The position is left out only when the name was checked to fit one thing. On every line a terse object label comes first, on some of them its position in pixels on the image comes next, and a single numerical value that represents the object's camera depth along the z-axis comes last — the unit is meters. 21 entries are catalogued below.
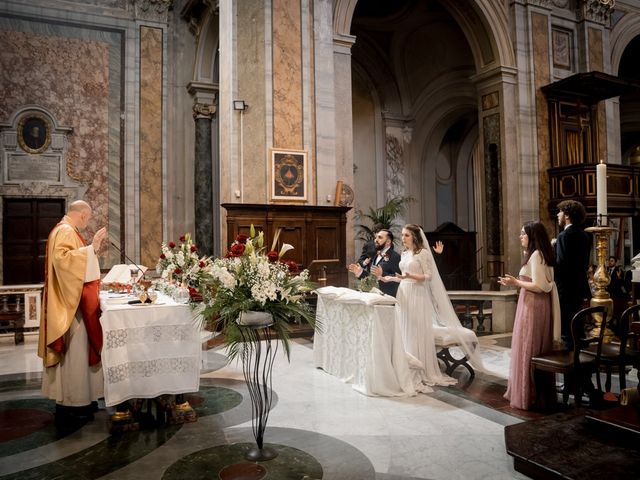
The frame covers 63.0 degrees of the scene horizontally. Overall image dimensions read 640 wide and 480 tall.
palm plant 12.23
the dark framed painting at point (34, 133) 11.63
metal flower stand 3.49
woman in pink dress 4.56
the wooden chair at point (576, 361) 4.09
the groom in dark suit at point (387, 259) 6.51
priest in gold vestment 4.38
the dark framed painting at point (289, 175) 9.16
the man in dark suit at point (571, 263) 5.54
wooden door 11.56
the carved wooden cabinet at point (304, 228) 8.84
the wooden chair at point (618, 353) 3.63
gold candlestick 5.46
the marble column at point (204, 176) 13.38
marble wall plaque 11.58
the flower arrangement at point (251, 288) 3.45
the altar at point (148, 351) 4.05
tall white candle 5.39
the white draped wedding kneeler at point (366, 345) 5.08
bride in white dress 5.55
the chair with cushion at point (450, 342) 5.63
